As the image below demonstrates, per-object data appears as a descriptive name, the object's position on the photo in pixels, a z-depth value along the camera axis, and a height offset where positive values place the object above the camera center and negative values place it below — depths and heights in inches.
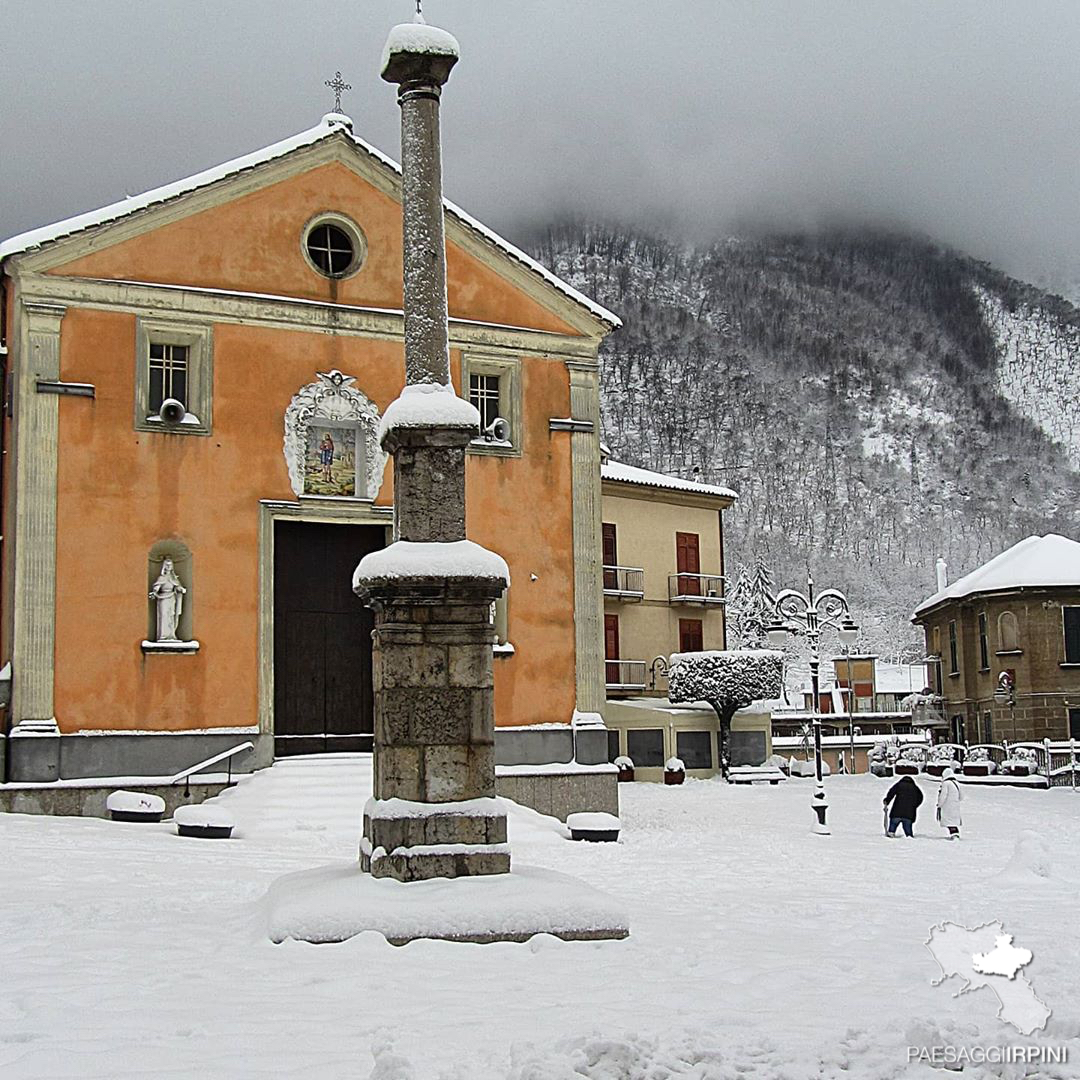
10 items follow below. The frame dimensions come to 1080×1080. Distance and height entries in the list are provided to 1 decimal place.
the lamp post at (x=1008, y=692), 1627.7 -7.5
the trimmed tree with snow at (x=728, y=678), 1406.3 +13.3
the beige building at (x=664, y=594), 1464.1 +111.5
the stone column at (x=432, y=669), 390.0 +8.1
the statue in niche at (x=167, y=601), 791.7 +57.1
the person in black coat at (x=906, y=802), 804.0 -65.0
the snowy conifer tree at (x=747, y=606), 2748.5 +203.5
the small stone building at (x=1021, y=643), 1606.8 +49.9
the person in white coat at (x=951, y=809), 800.9 -69.5
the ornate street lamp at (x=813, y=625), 889.5 +43.2
